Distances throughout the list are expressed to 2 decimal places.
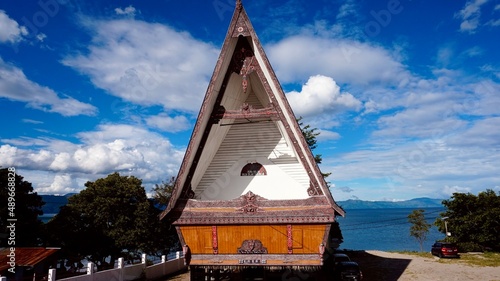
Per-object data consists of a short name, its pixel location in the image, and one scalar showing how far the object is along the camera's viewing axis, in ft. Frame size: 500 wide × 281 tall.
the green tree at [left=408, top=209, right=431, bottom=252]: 173.16
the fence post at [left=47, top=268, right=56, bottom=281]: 44.86
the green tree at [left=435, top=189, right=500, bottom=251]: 105.50
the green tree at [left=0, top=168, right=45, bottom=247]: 73.00
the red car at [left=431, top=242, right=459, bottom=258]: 93.76
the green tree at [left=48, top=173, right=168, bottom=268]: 84.69
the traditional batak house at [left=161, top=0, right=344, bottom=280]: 38.17
